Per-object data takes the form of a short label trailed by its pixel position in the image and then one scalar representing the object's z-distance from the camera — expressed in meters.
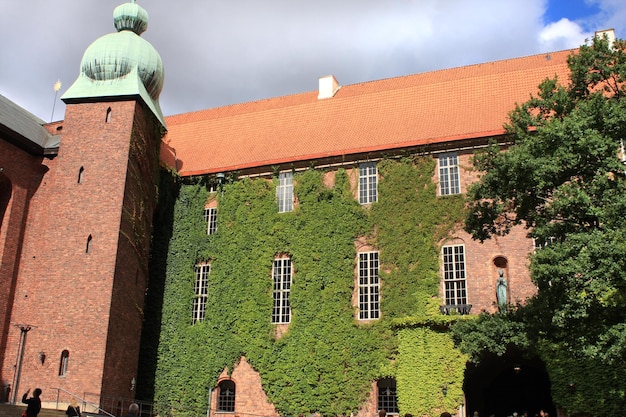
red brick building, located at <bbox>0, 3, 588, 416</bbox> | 19.42
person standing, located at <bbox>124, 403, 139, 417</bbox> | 9.53
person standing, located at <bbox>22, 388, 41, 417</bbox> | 11.44
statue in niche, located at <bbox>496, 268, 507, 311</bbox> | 18.52
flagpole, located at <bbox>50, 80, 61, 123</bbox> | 25.83
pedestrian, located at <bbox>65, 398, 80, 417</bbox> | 12.94
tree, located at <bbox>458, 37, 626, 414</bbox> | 12.45
